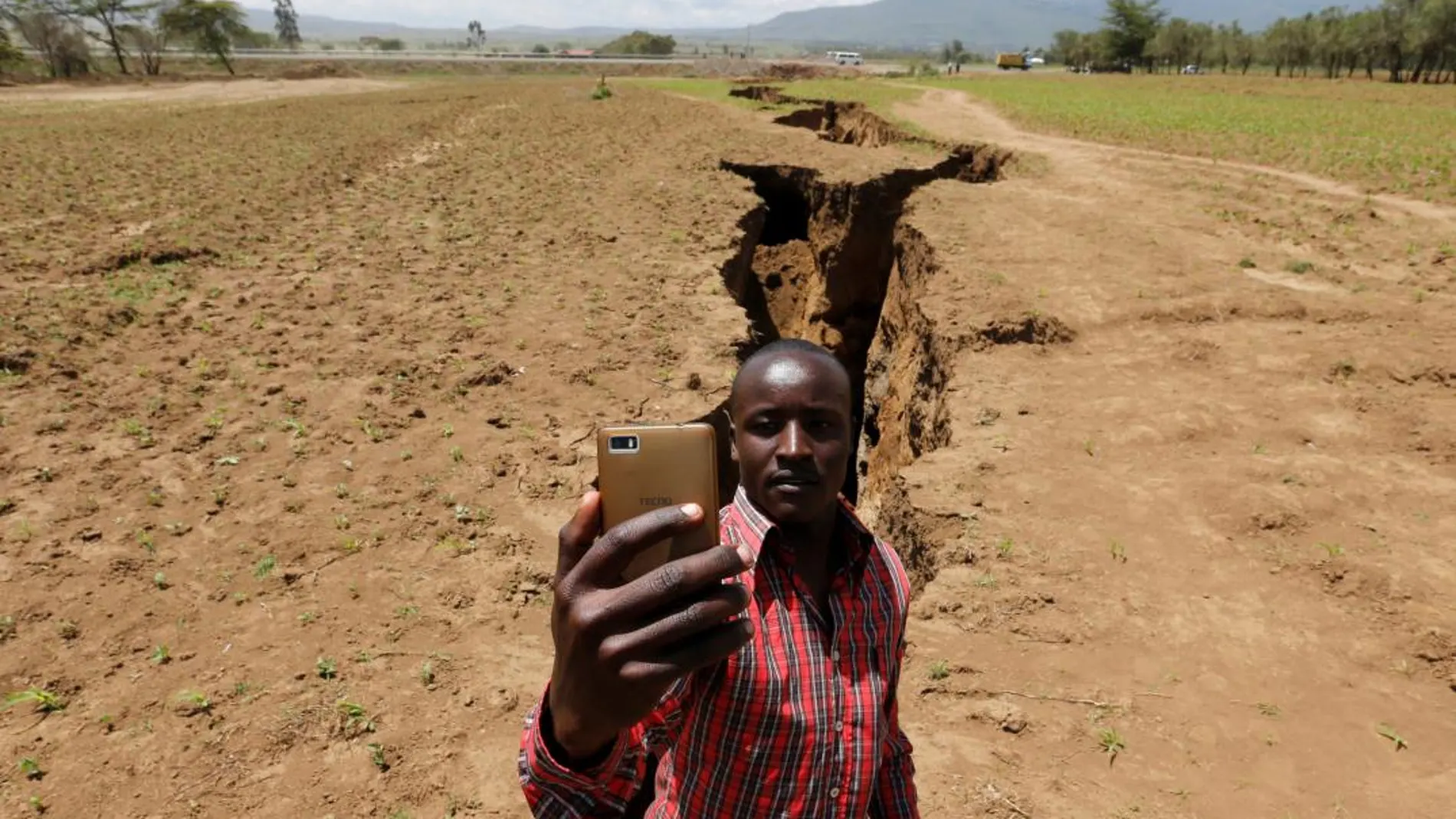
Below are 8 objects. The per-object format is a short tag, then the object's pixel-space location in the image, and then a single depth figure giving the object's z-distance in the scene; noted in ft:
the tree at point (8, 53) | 133.45
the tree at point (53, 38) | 155.63
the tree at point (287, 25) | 341.82
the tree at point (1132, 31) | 245.45
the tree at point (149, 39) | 177.17
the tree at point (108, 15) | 171.73
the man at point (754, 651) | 4.01
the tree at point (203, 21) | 187.52
